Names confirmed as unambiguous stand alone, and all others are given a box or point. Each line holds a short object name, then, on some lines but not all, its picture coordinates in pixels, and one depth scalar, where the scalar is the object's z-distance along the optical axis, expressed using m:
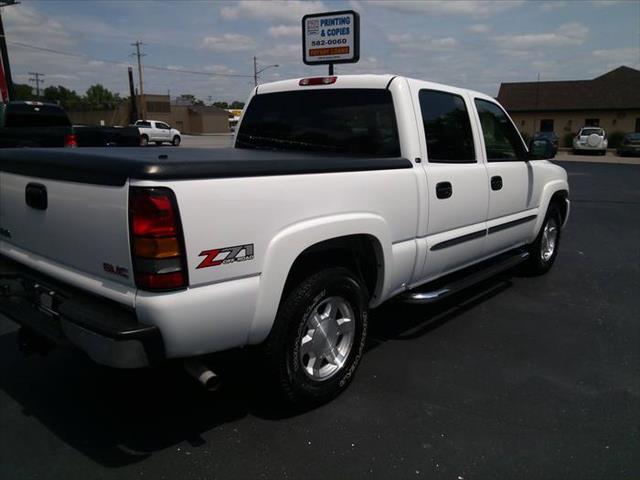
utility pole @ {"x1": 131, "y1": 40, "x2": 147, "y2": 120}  61.88
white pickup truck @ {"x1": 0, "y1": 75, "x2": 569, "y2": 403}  2.35
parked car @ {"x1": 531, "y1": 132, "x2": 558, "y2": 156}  35.36
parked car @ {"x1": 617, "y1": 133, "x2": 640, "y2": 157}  30.44
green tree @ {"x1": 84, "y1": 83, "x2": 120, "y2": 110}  113.62
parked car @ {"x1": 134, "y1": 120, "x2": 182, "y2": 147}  39.88
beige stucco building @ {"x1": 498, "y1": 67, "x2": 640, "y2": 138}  42.88
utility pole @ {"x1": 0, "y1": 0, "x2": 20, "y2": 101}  22.41
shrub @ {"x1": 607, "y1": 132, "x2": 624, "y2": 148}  37.56
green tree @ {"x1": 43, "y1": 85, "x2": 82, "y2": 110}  110.81
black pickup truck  11.26
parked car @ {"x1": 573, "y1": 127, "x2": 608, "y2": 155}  31.94
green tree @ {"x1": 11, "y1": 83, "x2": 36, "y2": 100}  95.12
